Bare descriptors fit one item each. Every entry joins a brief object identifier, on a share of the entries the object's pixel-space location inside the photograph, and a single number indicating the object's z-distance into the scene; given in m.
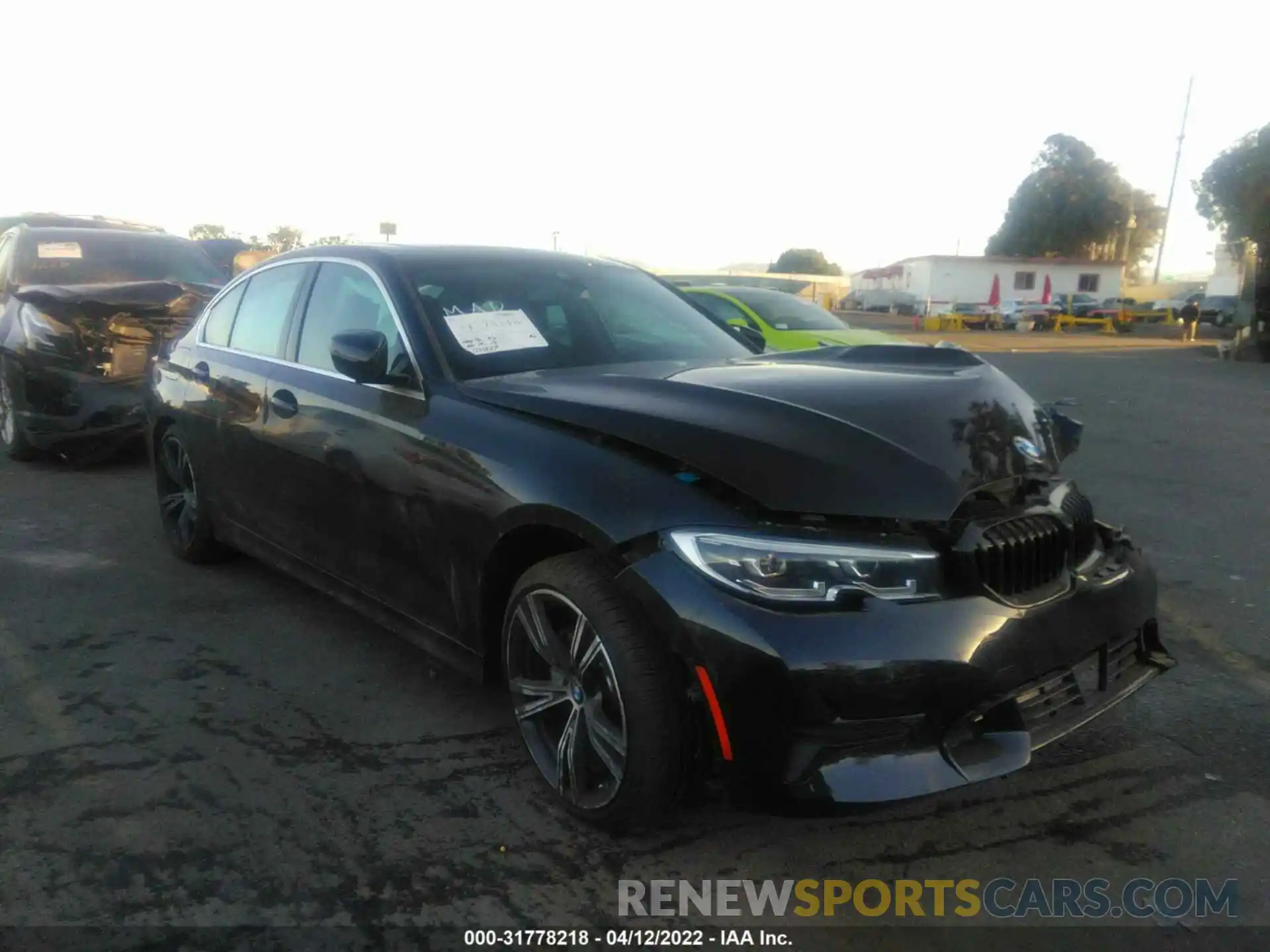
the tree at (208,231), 40.91
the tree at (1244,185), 35.28
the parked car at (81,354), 7.08
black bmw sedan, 2.42
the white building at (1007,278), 63.44
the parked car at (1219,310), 43.47
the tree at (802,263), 105.12
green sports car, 10.85
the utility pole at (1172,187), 65.44
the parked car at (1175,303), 51.00
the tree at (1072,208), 71.31
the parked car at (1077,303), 48.67
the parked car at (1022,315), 44.97
